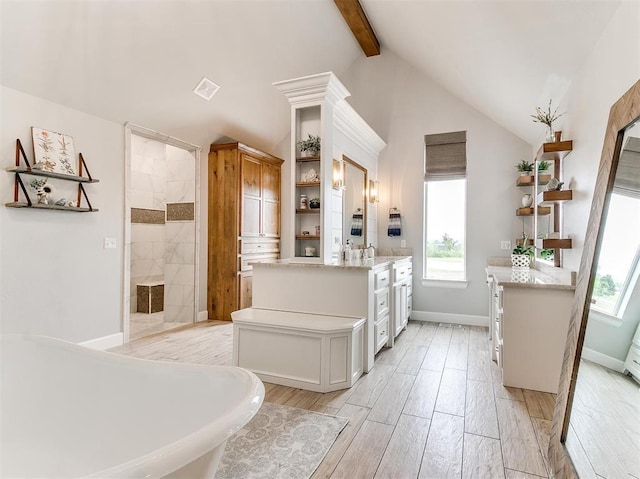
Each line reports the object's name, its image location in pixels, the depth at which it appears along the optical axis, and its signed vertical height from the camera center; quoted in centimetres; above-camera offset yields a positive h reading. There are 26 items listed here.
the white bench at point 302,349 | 254 -85
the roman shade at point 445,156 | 467 +121
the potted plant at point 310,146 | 323 +92
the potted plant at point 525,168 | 404 +89
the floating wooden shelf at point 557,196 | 263 +37
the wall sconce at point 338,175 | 356 +72
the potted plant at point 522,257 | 350 -16
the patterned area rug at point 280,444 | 165 -113
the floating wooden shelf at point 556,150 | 267 +76
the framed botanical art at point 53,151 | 291 +80
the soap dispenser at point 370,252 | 400 -13
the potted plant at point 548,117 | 295 +115
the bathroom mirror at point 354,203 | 397 +47
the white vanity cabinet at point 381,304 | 313 -63
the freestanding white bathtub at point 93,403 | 130 -70
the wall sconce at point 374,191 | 476 +73
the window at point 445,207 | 470 +50
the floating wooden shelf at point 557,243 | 259 -1
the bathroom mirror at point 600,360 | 121 -53
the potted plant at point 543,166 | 369 +83
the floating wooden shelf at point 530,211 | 353 +35
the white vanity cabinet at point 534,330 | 252 -68
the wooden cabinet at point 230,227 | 468 +19
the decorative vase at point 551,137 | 293 +93
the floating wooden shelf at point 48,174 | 274 +58
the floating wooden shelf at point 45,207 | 273 +29
